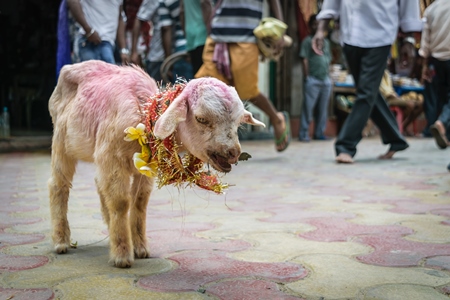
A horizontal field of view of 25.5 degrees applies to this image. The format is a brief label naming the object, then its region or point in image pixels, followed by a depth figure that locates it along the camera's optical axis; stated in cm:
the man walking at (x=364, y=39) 583
